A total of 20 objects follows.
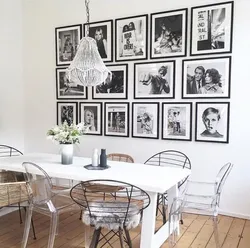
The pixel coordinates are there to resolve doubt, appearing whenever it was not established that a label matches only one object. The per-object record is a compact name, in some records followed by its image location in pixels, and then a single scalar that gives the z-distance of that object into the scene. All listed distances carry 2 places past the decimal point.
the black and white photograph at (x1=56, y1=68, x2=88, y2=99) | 4.62
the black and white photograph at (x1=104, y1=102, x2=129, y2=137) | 4.29
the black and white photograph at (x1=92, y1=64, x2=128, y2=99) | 4.26
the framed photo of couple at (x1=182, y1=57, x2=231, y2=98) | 3.61
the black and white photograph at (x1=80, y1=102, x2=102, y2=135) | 4.50
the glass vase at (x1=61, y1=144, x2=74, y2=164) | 3.20
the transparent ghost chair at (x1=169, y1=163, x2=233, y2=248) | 2.65
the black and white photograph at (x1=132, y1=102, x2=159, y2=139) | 4.07
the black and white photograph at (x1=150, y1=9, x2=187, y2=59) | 3.81
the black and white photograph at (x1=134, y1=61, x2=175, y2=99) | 3.94
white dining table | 2.40
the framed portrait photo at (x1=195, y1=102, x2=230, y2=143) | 3.64
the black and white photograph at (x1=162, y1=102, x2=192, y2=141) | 3.86
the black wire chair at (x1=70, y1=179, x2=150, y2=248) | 2.30
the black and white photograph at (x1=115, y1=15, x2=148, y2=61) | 4.08
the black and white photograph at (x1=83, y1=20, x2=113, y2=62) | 4.32
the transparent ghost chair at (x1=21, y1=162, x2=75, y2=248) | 2.62
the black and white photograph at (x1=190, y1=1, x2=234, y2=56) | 3.56
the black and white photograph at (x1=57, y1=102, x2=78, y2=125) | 4.70
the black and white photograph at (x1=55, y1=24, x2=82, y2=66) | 4.59
